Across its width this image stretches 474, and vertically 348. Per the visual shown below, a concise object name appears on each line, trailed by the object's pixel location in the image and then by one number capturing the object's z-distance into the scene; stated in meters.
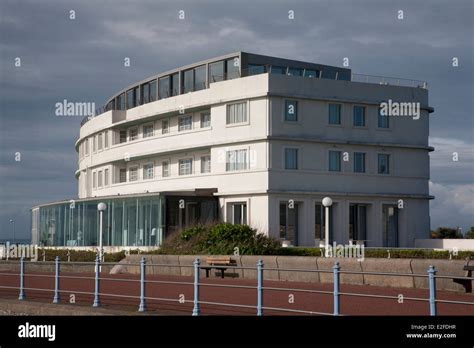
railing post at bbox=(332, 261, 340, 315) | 13.91
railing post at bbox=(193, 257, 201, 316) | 15.67
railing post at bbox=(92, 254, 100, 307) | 17.69
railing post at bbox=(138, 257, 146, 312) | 16.51
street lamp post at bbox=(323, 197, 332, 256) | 38.69
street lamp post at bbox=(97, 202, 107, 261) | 40.12
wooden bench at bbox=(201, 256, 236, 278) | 27.69
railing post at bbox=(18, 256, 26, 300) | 20.33
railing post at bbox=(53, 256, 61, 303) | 19.11
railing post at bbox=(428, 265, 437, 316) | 12.52
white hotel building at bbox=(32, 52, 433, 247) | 47.00
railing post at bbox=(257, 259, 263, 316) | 15.16
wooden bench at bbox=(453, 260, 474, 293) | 20.18
